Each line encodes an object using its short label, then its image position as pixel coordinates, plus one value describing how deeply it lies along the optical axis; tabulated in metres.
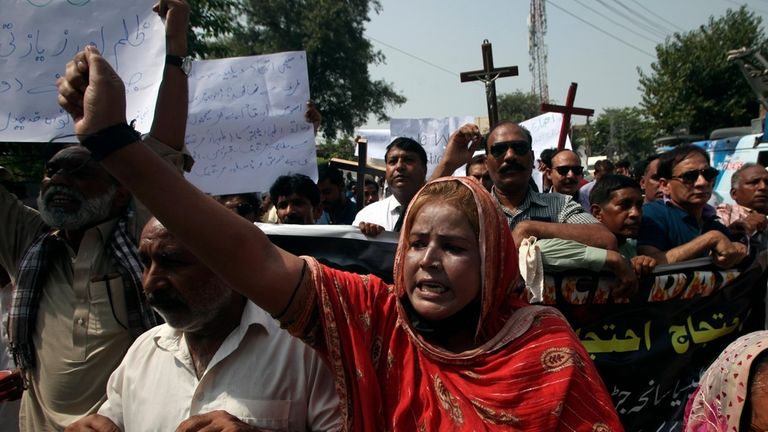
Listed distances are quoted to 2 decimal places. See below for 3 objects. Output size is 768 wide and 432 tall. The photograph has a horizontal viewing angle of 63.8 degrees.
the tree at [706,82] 23.02
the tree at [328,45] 33.19
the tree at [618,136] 46.64
